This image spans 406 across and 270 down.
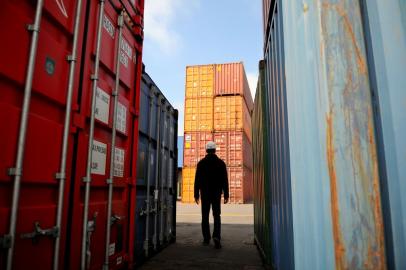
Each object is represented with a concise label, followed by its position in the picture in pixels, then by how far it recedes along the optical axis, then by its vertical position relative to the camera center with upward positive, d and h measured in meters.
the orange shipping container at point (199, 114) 19.52 +4.70
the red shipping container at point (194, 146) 19.41 +2.62
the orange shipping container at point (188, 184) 19.55 +0.18
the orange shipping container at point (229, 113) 19.20 +4.71
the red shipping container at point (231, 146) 19.05 +2.58
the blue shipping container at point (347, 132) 1.38 +0.27
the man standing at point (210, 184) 5.77 +0.07
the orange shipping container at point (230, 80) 19.55 +7.00
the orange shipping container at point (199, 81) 19.88 +6.94
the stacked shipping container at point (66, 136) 1.88 +0.40
